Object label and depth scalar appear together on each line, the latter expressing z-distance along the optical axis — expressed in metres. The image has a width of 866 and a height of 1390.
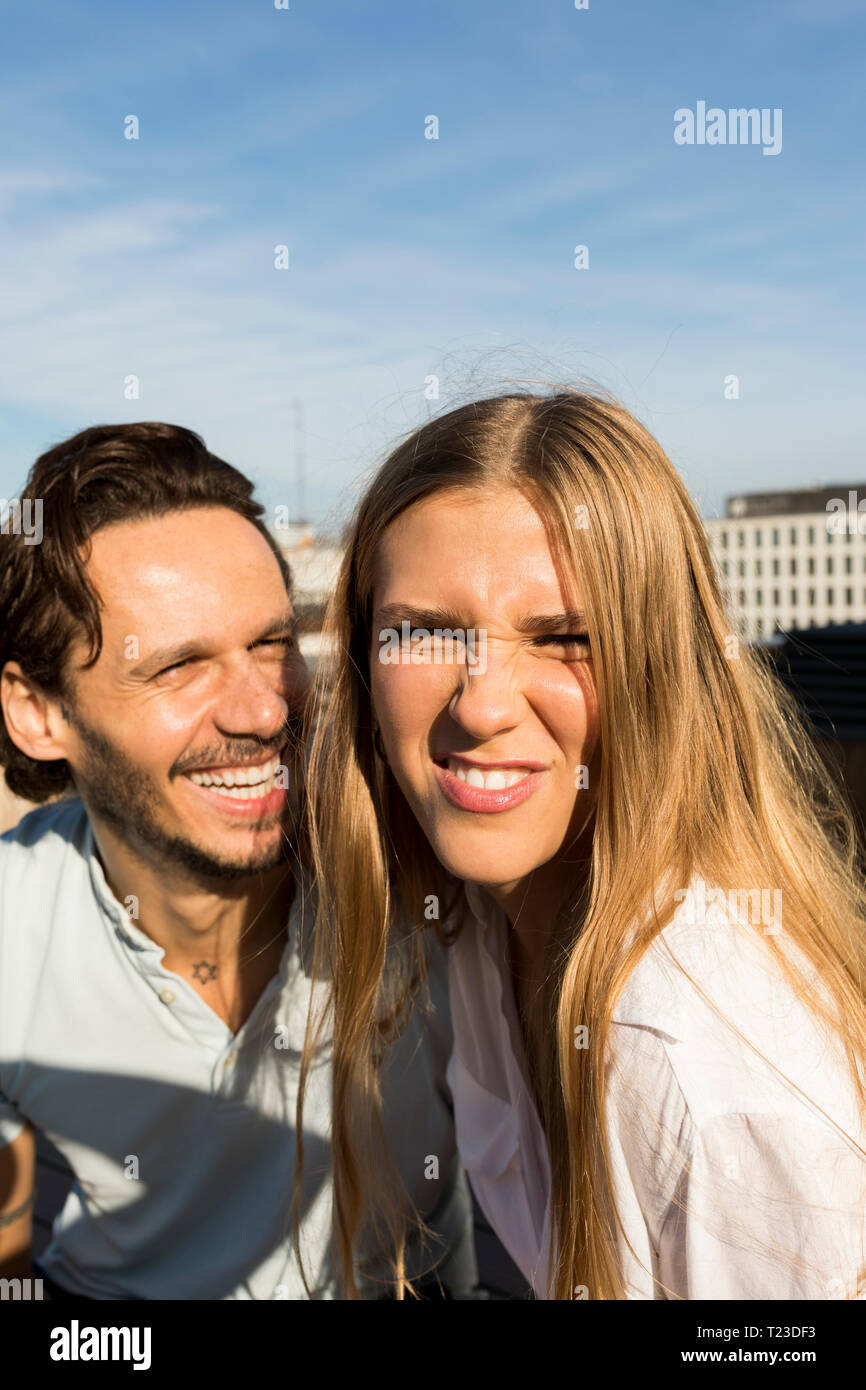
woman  0.54
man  0.80
